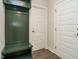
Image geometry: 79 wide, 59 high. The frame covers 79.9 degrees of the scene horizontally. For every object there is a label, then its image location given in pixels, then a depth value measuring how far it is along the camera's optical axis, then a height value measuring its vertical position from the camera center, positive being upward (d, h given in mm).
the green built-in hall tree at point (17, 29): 1248 +4
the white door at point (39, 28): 2247 +65
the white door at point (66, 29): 1411 +12
